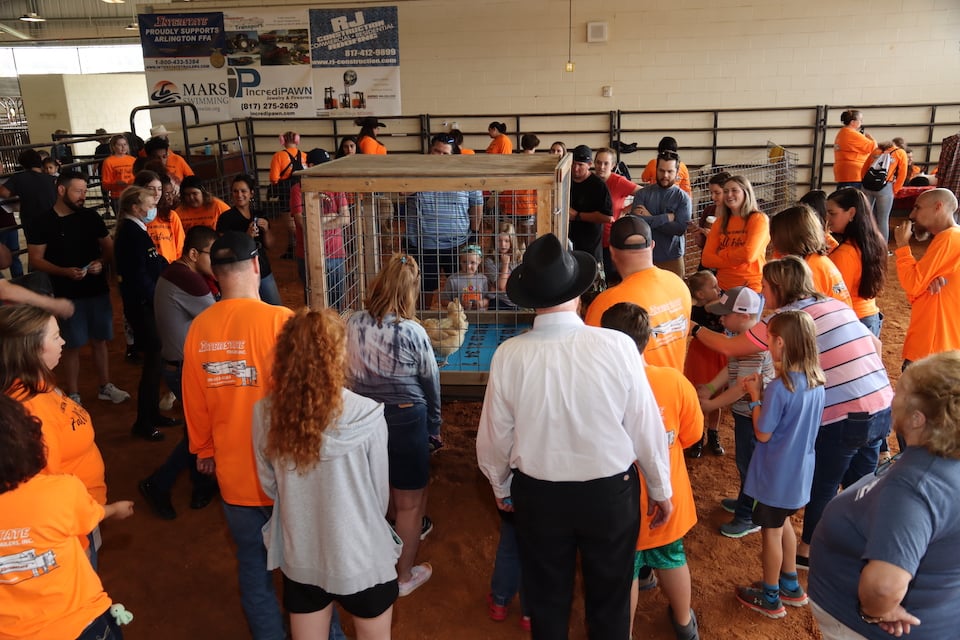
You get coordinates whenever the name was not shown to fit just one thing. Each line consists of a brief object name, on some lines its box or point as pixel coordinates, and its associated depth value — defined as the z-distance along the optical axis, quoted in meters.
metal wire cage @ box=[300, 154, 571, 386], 3.44
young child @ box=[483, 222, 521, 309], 4.74
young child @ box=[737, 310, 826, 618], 2.88
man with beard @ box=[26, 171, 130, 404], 5.08
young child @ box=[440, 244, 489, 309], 4.52
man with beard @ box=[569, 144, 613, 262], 6.48
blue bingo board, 3.96
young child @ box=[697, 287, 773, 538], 3.40
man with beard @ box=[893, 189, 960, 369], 3.79
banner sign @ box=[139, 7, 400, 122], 12.62
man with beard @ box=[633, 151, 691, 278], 6.15
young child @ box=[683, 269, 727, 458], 4.30
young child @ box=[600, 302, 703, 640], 2.62
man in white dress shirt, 2.28
